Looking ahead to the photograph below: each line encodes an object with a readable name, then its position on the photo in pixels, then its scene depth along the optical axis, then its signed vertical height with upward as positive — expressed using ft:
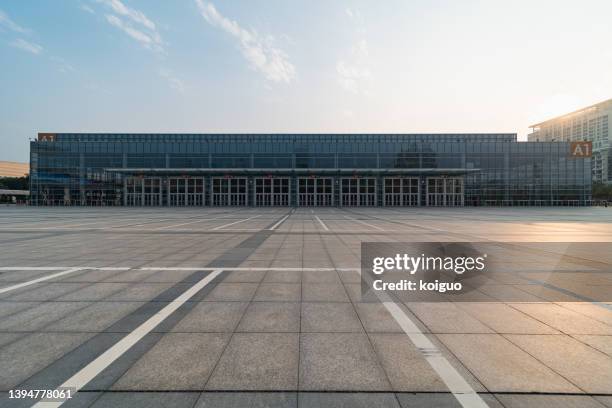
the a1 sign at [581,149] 244.83 +46.02
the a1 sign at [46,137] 257.96 +59.73
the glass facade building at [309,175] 242.99 +23.85
